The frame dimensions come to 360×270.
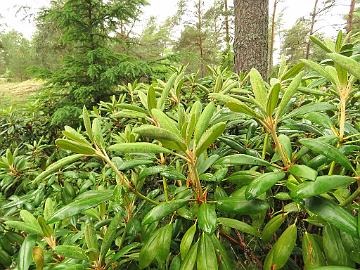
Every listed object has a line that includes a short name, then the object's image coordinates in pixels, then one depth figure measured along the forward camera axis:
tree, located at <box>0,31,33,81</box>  21.33
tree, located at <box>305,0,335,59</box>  15.91
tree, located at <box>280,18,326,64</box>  17.97
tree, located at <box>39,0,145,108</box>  4.87
